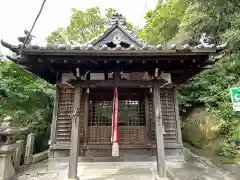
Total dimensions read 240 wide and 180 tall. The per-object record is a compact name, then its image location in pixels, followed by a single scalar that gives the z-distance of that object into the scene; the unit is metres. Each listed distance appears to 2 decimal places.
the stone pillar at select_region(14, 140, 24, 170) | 6.30
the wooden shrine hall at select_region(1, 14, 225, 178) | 4.42
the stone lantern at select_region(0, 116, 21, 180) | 5.17
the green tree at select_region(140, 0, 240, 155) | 7.20
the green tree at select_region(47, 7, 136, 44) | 20.02
